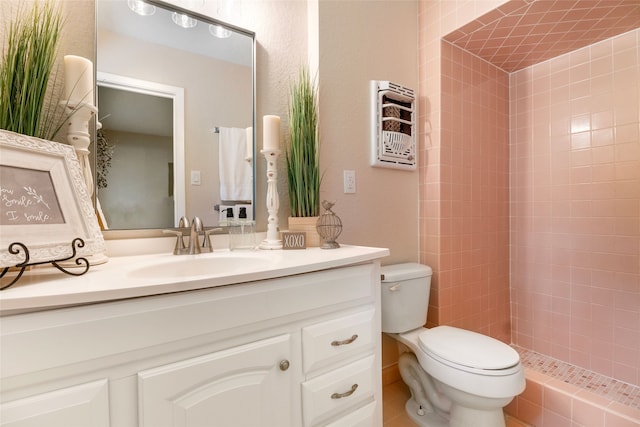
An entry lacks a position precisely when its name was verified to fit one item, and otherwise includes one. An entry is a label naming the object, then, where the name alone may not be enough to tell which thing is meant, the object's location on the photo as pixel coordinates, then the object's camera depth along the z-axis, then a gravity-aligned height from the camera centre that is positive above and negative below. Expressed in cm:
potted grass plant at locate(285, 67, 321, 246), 142 +23
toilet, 120 -63
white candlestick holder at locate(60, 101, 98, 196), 98 +26
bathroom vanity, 59 -31
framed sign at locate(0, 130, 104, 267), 67 +3
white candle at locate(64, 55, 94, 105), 98 +43
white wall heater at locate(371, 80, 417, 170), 171 +49
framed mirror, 113 +39
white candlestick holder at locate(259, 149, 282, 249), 136 +7
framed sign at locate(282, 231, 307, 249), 131 -12
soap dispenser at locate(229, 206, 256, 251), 127 -10
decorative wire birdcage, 132 -6
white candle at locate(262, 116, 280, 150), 134 +35
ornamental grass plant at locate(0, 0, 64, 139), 83 +40
